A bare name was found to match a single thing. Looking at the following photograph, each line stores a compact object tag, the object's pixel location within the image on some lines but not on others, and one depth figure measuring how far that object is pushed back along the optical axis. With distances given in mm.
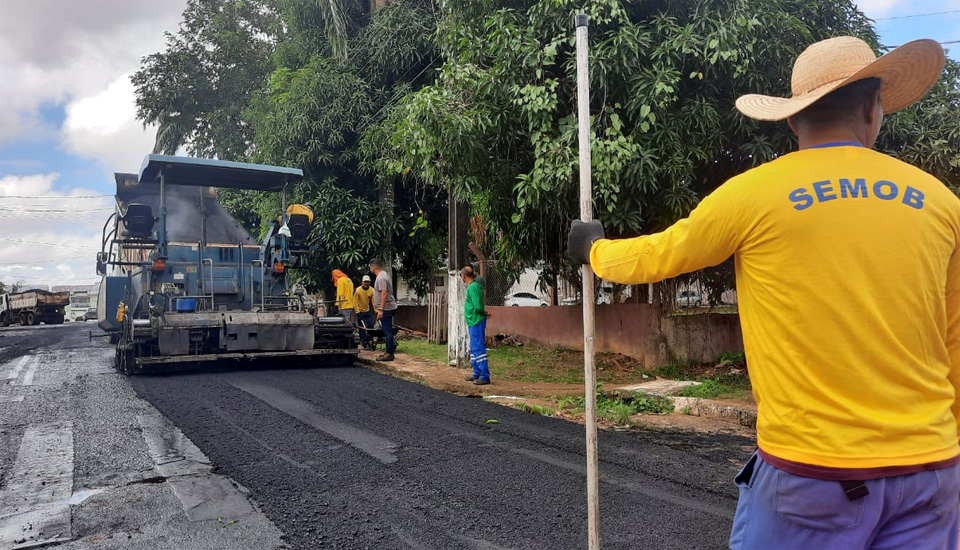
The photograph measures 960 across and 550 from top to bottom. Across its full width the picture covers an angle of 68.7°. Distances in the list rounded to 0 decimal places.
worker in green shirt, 9516
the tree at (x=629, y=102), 7969
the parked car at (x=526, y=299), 27339
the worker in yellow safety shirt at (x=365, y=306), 14438
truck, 39312
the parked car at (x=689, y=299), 11836
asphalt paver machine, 10422
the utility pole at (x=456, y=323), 11242
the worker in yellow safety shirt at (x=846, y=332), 1635
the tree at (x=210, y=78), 23641
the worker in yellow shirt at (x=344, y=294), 14016
